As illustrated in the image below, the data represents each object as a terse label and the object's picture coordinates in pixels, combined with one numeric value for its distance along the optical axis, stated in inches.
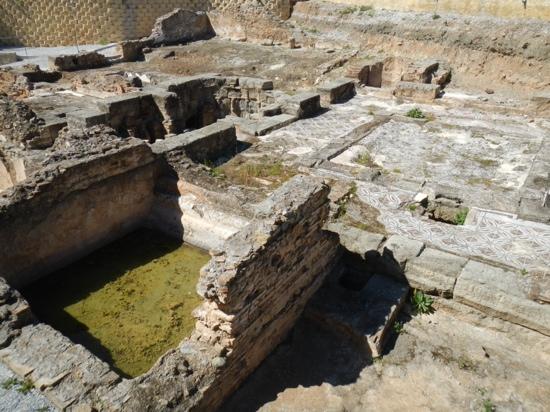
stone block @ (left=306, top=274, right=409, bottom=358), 161.3
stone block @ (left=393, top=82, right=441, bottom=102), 422.0
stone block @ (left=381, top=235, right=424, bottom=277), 181.0
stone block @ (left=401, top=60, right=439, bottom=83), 465.4
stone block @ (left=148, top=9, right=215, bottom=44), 748.0
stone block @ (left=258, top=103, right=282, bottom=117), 385.4
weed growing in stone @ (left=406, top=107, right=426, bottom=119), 376.8
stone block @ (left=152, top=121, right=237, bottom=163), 278.1
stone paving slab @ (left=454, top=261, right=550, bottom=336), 154.2
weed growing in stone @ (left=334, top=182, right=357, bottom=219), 229.3
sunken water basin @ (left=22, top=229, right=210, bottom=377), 174.1
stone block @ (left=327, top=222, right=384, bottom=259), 190.2
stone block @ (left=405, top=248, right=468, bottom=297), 170.4
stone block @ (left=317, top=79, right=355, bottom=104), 418.3
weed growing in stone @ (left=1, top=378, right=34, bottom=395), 125.5
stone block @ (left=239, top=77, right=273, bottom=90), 433.7
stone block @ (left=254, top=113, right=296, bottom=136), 347.9
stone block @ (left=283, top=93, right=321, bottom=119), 377.7
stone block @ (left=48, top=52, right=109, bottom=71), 596.1
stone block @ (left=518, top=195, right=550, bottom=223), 217.7
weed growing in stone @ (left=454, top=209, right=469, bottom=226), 225.5
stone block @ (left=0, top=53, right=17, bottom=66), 693.3
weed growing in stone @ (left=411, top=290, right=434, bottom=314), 175.3
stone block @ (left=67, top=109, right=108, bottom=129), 318.7
